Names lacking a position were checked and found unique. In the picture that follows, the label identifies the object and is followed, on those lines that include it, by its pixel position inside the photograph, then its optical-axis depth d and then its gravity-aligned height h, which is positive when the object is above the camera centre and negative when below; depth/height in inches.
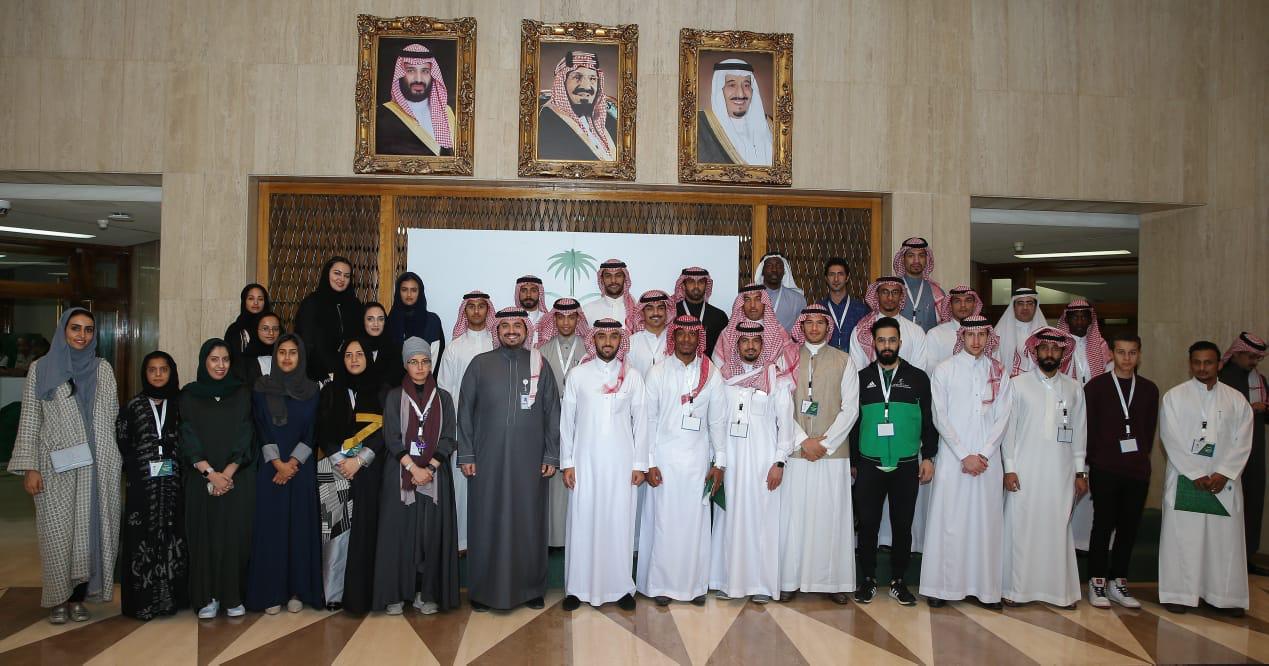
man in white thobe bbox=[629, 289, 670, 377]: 200.2 -0.3
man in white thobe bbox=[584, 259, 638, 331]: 213.2 +10.3
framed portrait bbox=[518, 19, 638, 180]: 242.4 +70.1
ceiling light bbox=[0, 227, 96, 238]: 338.0 +39.0
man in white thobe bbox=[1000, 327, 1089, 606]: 183.2 -31.7
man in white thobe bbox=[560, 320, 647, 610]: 177.0 -31.3
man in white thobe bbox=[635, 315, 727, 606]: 179.9 -29.3
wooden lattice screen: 246.2 +34.9
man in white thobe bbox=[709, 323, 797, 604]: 182.1 -30.7
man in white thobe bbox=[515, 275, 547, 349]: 207.5 +9.6
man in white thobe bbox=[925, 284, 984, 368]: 212.1 +3.2
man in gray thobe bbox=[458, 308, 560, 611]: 172.4 -29.2
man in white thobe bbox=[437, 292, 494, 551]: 206.8 -4.0
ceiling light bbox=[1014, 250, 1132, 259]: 368.2 +40.0
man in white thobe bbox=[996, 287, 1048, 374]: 231.9 +4.5
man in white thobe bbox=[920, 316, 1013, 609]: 182.5 -33.8
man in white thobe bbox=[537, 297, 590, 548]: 198.7 -6.9
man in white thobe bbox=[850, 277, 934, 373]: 201.6 +1.9
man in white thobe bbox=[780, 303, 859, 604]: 183.8 -36.5
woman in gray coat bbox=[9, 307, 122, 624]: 162.9 -28.6
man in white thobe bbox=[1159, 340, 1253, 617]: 182.4 -35.3
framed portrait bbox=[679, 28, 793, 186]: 246.4 +69.8
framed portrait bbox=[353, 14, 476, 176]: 240.1 +70.1
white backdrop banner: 246.4 +21.7
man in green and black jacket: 180.5 -25.1
